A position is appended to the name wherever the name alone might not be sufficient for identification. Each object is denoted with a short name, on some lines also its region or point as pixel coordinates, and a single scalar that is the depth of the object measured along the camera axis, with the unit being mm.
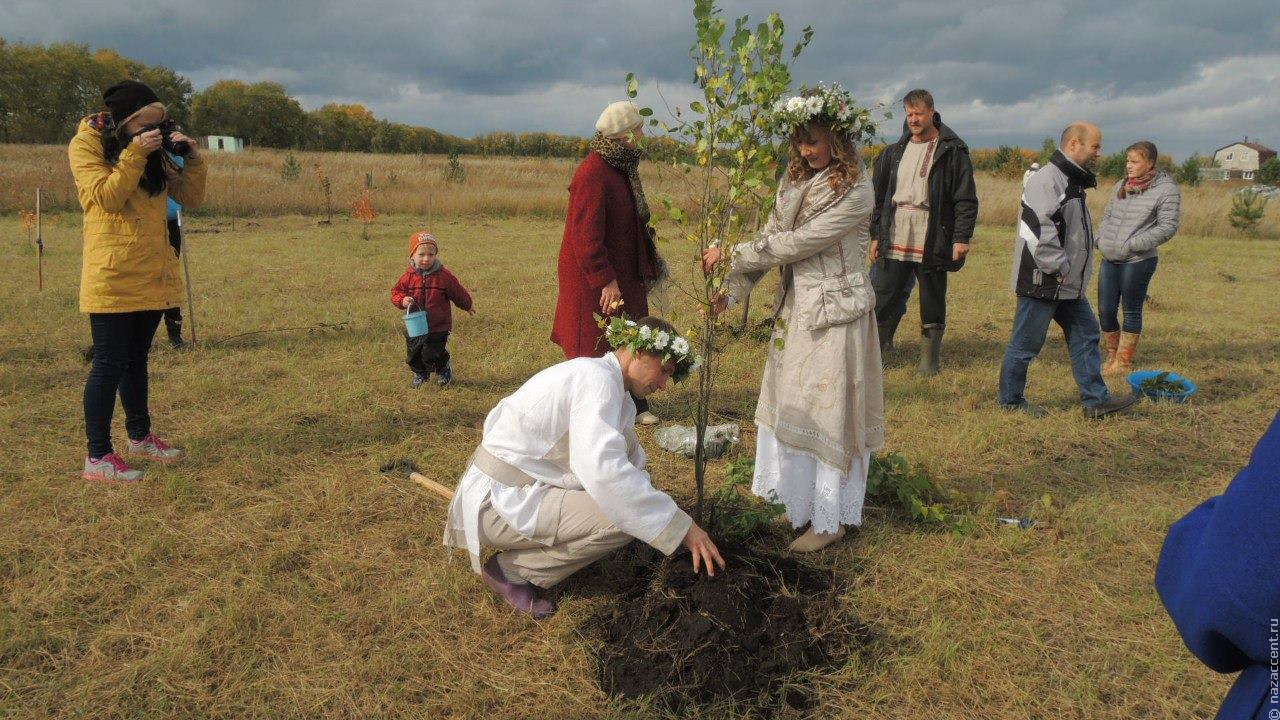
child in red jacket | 5848
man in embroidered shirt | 5844
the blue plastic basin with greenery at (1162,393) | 5652
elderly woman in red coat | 4008
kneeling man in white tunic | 2627
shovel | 3725
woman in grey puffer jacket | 6016
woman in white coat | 3094
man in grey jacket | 4809
